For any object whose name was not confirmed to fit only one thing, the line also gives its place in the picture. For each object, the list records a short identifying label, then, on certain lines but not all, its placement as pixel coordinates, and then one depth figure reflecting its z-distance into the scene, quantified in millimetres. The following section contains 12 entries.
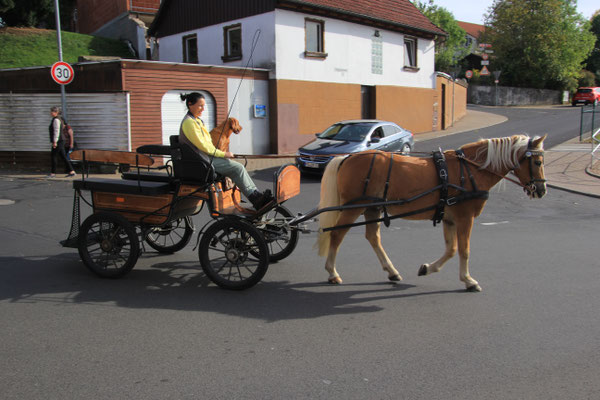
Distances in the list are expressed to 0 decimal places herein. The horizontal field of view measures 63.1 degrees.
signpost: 13469
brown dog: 5328
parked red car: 45812
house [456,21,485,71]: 62875
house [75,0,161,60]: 29844
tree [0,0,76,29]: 28297
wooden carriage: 5301
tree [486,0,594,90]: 48531
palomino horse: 5215
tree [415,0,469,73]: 60906
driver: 5387
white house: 19234
